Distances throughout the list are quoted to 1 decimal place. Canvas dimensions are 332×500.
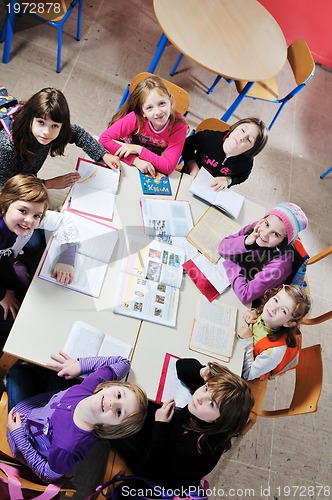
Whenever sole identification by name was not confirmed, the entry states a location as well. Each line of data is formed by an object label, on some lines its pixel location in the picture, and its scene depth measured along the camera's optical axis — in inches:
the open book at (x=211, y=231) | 91.4
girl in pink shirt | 96.2
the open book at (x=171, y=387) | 72.6
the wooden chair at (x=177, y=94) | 107.5
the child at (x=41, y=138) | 78.8
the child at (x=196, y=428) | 68.8
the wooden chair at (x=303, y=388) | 77.7
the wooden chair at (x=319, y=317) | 99.2
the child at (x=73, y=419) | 63.8
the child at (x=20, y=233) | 71.7
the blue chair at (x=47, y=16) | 125.8
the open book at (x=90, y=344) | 70.4
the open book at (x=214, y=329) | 79.4
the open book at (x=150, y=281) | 78.0
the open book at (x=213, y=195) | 98.0
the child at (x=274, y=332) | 80.3
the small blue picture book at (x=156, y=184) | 94.3
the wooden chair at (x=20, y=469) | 60.8
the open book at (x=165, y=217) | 89.0
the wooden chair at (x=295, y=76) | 136.2
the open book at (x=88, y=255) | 75.8
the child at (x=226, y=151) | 99.0
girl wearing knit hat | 87.7
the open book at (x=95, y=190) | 85.7
